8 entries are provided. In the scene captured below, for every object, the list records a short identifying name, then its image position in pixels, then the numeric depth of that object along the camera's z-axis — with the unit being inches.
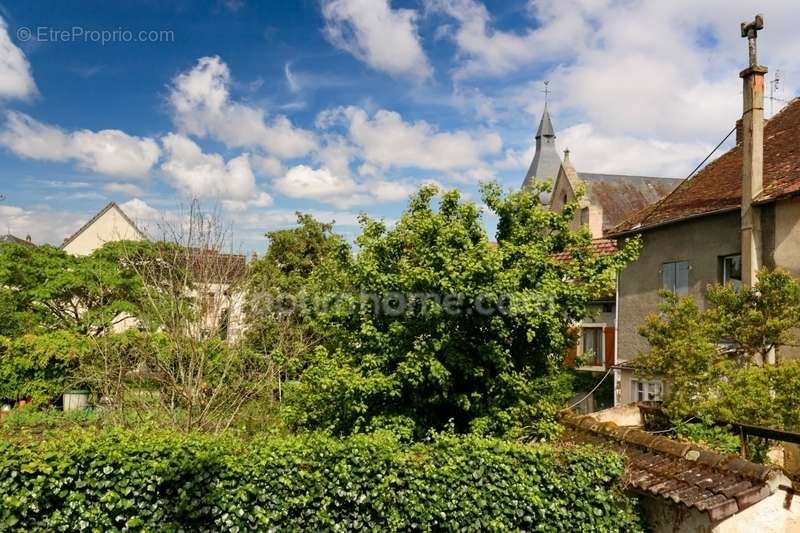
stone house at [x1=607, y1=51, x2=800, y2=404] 469.1
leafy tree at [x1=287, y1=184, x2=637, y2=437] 340.5
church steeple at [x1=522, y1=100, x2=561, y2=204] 2042.3
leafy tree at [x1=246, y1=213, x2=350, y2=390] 692.7
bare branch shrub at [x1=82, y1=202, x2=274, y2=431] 483.2
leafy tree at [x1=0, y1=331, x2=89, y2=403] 777.6
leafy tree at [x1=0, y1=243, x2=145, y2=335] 913.5
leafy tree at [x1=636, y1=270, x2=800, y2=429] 332.2
